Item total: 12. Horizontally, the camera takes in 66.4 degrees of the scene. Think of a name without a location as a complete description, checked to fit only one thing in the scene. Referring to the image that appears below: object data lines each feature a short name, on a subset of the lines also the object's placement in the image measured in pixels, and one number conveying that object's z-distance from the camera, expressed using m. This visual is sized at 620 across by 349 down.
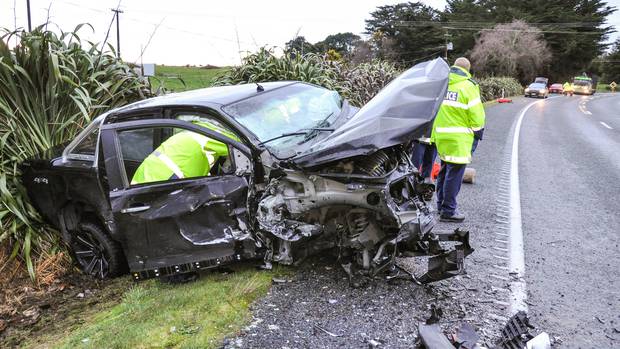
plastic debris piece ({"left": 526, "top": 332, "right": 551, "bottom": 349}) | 2.73
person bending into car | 4.03
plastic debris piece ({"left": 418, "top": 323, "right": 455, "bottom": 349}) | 2.78
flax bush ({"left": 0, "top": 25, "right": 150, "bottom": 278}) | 5.05
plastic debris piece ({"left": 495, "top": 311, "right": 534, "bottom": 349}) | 2.80
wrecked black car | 3.43
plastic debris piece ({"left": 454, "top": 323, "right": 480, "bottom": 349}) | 2.78
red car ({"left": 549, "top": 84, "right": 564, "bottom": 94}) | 45.44
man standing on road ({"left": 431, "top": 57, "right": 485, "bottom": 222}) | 5.30
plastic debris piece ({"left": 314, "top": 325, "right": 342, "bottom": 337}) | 3.07
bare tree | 48.25
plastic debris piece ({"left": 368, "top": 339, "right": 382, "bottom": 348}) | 2.93
